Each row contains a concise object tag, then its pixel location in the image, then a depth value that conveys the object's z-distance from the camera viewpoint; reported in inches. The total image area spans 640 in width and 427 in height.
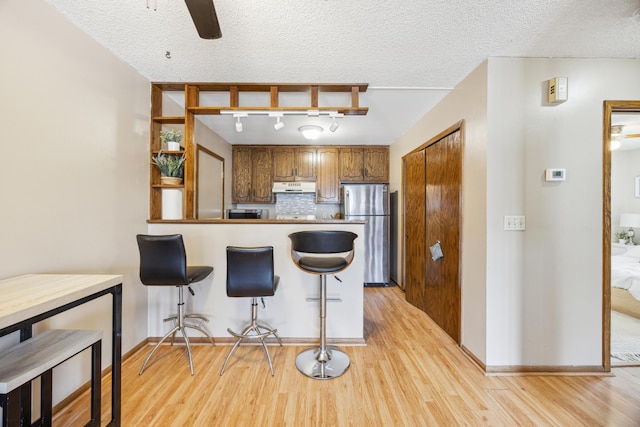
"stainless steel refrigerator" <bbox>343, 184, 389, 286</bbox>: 163.2
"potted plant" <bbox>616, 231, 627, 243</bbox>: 168.7
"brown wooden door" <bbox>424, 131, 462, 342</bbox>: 93.6
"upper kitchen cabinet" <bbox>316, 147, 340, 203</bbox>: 179.5
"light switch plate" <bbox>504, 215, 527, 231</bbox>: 75.7
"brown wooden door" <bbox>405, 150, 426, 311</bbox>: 123.9
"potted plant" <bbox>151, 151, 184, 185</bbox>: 94.4
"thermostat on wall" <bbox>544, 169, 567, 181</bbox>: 74.4
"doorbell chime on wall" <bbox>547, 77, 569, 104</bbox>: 72.3
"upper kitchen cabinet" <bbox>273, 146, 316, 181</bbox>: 179.2
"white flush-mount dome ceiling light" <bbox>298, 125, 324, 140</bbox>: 117.6
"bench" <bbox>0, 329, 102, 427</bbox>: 36.8
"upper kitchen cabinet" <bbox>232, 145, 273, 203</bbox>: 178.7
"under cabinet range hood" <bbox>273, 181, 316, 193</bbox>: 173.5
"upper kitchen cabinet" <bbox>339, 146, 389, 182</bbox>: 179.8
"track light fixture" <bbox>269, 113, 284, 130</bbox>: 95.0
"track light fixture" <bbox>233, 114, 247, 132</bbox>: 95.1
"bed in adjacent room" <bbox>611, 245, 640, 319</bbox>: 109.5
